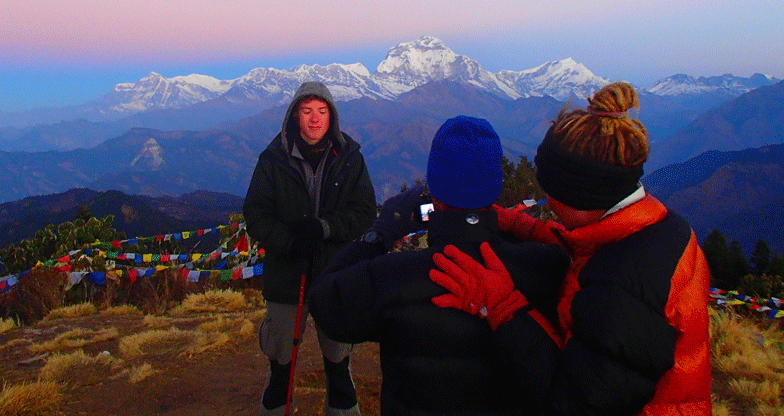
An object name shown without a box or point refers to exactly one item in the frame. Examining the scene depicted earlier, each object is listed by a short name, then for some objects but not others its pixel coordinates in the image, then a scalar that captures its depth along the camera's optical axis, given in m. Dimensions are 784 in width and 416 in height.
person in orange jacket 1.33
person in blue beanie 1.63
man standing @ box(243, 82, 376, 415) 3.25
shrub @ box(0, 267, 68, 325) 8.30
